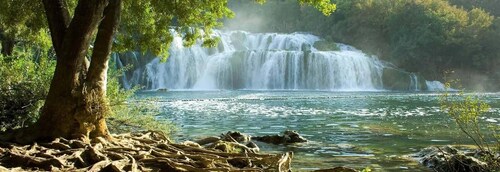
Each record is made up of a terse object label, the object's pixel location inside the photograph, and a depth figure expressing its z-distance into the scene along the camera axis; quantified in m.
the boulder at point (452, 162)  12.00
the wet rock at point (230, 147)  10.74
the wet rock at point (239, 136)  17.56
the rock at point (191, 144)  10.27
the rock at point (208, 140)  12.06
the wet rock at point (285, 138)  18.28
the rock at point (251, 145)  15.17
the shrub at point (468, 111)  10.13
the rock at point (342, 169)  8.70
